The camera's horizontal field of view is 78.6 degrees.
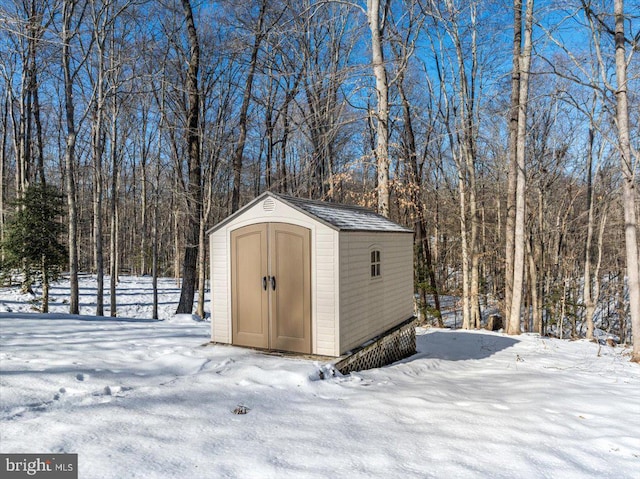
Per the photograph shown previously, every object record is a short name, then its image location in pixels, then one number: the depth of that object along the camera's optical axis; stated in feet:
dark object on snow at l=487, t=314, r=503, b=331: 42.76
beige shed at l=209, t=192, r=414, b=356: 16.16
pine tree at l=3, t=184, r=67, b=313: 38.65
